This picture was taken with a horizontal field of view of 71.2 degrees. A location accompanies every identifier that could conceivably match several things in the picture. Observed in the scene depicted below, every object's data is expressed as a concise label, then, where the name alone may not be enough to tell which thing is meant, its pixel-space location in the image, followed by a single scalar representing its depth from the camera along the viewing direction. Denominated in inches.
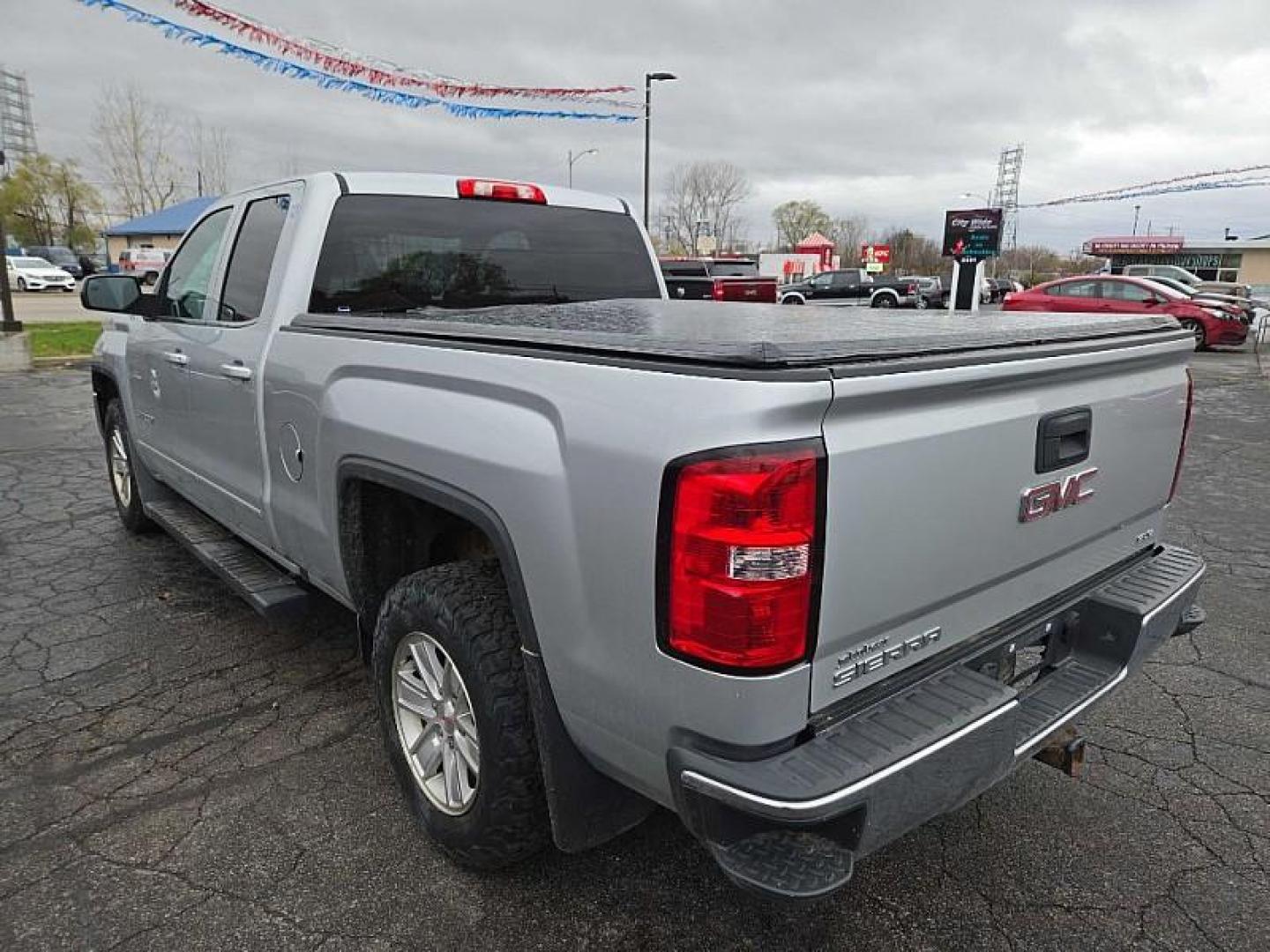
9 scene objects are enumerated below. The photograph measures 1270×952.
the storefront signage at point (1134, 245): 2689.5
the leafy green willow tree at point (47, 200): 2427.4
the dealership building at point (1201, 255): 2372.0
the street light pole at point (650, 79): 831.1
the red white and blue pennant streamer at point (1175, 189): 1876.2
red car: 697.6
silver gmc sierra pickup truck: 65.3
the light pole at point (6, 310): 701.9
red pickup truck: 650.8
